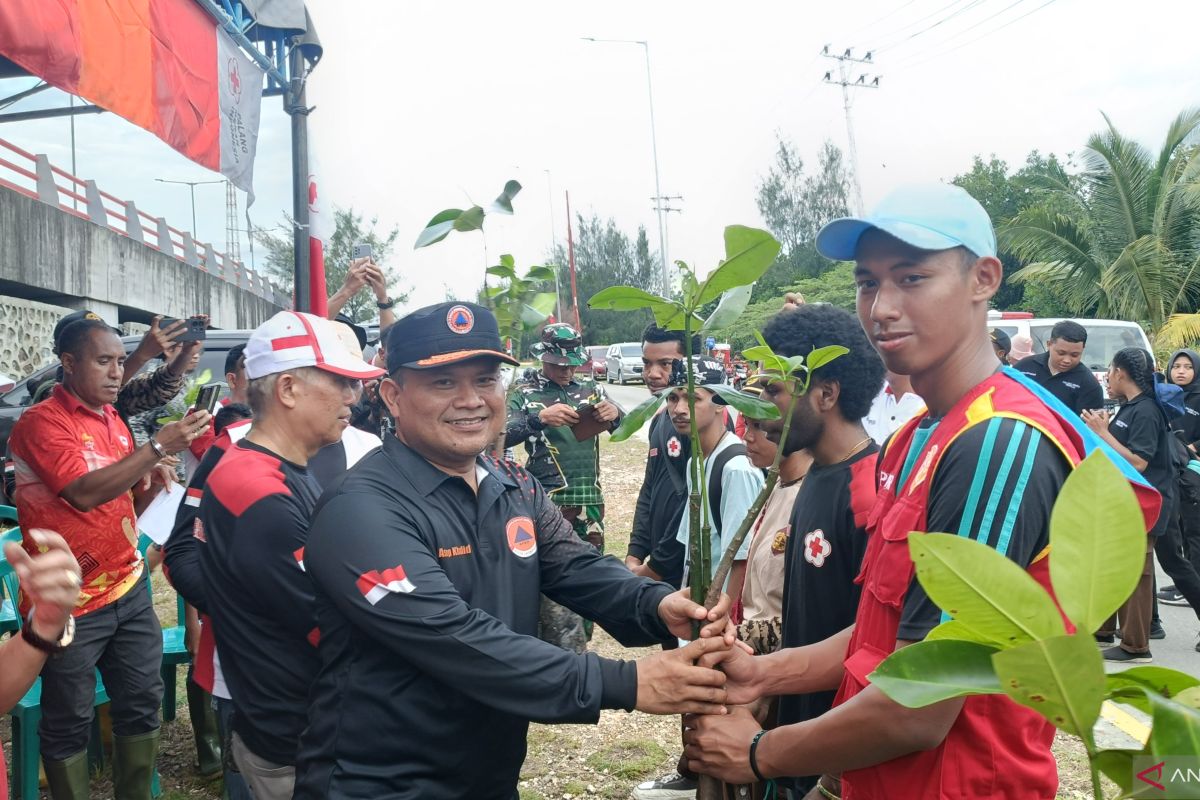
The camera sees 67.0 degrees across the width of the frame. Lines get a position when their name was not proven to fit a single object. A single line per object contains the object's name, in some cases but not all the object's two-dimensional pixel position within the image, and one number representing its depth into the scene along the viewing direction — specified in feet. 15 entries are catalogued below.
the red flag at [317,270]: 18.80
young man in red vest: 4.90
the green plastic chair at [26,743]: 12.36
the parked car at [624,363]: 103.60
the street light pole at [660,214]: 107.40
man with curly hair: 7.78
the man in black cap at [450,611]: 5.98
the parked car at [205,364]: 27.42
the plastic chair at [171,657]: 15.76
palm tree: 61.82
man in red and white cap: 8.04
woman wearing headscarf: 22.75
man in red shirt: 11.60
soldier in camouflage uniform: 17.51
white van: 42.09
